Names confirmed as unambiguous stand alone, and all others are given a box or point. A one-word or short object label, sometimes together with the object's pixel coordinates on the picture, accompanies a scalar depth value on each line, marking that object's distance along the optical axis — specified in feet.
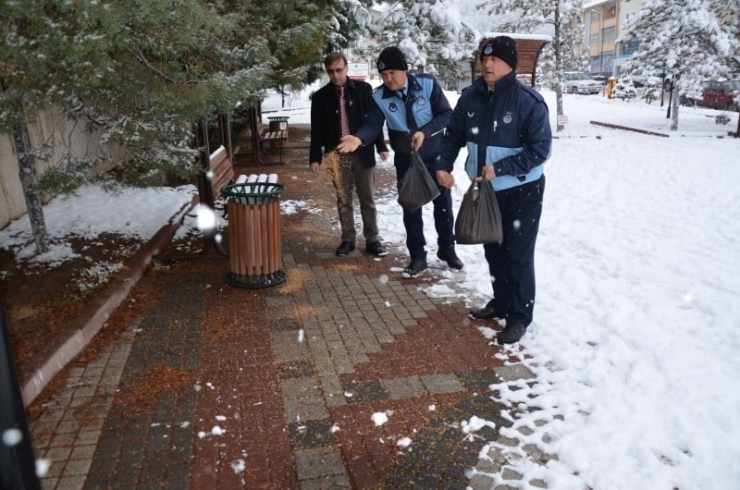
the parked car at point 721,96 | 80.67
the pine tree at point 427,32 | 56.80
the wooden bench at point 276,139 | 42.09
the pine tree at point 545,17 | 63.36
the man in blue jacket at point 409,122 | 16.55
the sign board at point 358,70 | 52.85
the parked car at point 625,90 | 107.04
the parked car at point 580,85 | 135.95
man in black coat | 19.20
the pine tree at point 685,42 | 55.42
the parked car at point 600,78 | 143.33
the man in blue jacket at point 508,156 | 12.59
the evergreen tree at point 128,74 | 12.16
